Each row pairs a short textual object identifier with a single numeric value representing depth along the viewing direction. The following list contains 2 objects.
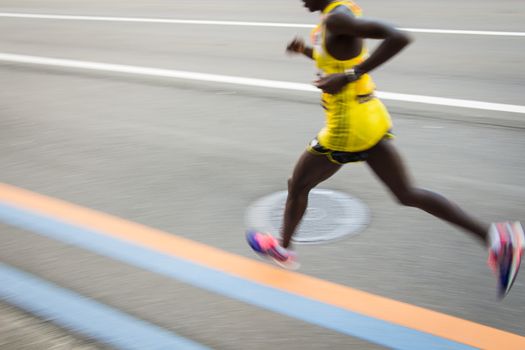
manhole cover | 4.17
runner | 2.91
